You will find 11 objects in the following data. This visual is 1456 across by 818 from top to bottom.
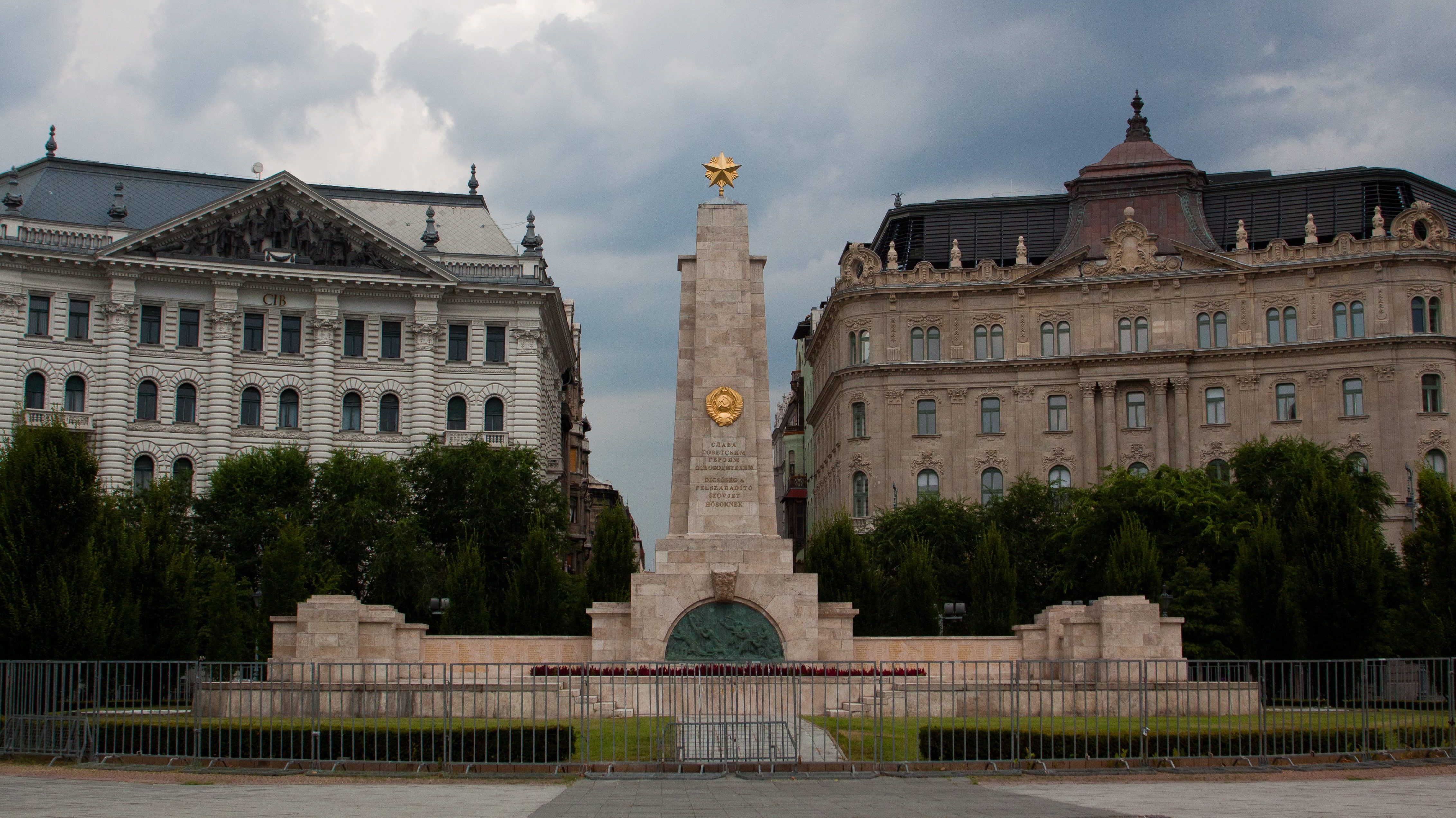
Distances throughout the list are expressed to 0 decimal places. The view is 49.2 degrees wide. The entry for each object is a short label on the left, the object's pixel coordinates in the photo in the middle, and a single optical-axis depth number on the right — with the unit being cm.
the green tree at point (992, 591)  5166
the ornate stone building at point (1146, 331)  7112
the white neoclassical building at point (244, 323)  6344
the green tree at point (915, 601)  5194
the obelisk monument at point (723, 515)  3425
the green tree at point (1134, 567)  4916
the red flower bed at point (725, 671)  2984
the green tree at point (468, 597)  4944
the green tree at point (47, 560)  3109
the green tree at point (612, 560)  5200
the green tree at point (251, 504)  5756
